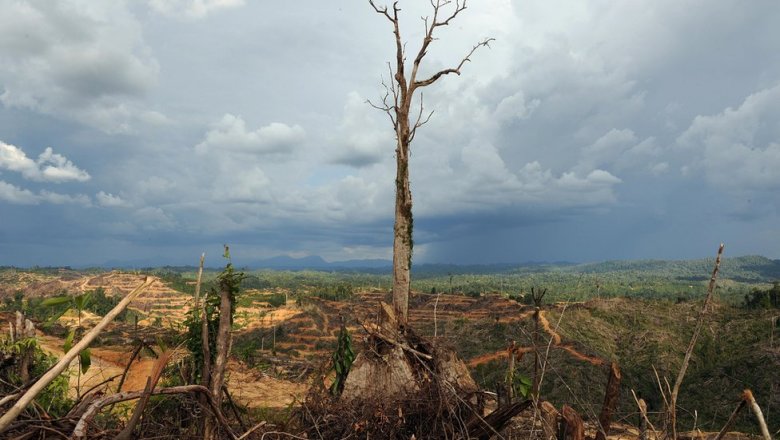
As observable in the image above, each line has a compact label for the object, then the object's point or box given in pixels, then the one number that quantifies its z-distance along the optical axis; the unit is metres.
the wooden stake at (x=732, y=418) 2.08
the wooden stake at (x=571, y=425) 2.96
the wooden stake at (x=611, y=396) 3.23
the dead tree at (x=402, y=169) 8.58
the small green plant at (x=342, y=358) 7.82
